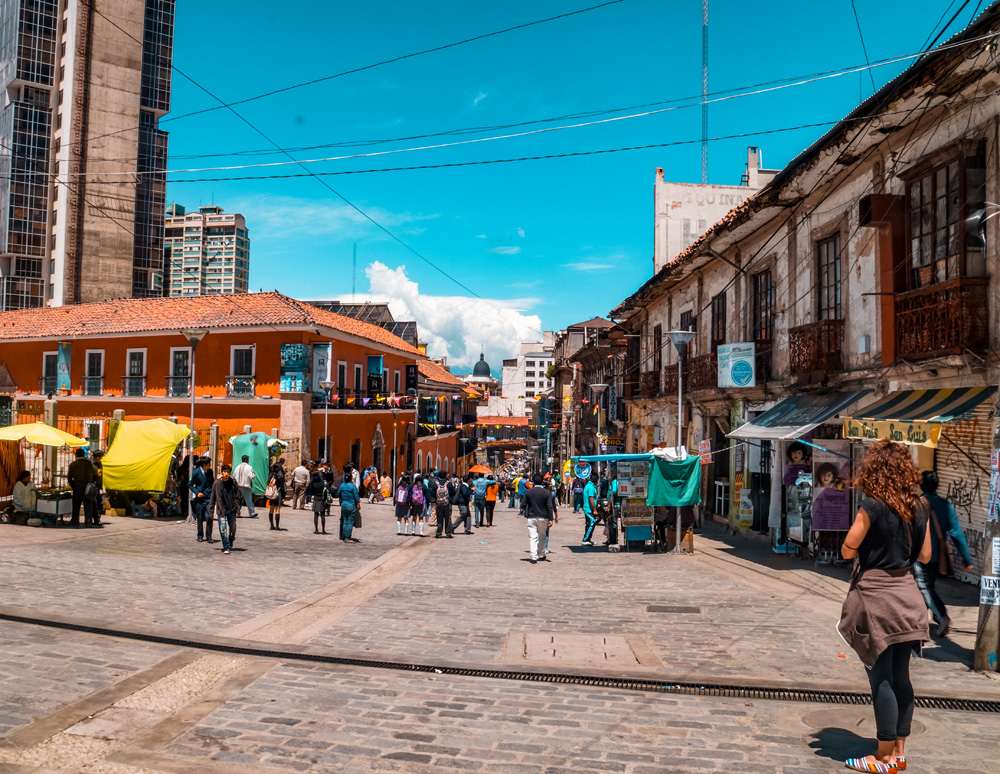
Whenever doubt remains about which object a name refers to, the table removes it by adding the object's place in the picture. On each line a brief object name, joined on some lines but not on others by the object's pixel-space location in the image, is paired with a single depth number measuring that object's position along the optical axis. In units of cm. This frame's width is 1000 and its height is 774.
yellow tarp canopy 1803
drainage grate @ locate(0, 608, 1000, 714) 577
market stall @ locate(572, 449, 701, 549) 1462
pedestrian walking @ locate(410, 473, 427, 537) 1775
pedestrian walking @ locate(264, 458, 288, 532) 1755
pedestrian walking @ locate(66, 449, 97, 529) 1586
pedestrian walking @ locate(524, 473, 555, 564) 1338
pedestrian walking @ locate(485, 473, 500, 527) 2223
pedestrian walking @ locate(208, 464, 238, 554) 1345
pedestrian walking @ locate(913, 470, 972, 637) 742
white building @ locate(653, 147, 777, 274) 2797
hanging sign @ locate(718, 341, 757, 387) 1695
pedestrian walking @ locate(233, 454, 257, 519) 1753
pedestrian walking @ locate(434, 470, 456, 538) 1809
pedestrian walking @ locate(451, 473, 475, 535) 1925
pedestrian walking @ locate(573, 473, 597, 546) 1681
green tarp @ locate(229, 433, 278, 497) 2195
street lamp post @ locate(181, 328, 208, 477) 1761
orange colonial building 2938
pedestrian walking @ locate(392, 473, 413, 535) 1762
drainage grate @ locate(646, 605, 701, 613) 910
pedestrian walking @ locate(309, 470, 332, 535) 1736
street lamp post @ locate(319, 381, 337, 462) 2673
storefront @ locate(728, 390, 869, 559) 1260
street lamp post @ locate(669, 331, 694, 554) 1602
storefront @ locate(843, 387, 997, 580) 973
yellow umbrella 1603
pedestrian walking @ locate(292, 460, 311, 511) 2286
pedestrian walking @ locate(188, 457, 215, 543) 1465
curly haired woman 438
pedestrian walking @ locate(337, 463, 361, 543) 1588
